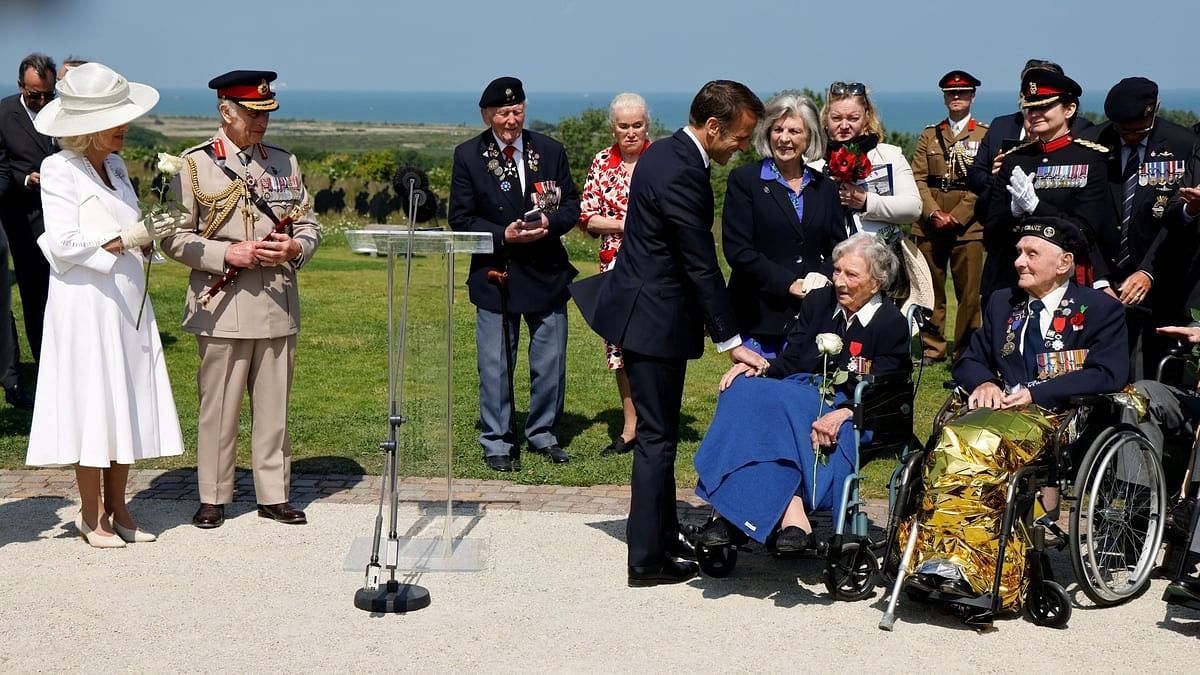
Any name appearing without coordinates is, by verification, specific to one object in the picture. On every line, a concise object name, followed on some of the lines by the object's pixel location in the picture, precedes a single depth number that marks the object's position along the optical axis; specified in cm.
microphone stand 522
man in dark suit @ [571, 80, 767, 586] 539
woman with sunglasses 702
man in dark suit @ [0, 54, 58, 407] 905
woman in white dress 582
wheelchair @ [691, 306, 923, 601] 525
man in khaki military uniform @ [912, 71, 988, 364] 1048
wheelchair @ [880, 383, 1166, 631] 498
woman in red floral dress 766
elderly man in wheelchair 498
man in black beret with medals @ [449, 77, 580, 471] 743
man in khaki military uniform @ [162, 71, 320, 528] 616
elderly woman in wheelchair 537
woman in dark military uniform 686
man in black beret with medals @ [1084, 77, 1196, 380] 693
